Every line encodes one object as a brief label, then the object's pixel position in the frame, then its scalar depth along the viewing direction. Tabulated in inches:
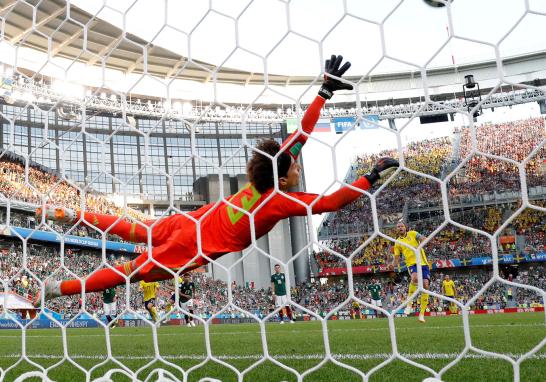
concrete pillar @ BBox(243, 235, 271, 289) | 1119.0
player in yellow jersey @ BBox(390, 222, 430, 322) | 241.4
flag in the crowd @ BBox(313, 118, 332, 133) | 958.4
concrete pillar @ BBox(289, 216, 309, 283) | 1156.1
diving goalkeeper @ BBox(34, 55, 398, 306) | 88.0
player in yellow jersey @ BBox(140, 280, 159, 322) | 367.6
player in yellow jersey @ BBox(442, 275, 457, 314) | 402.6
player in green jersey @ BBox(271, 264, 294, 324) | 396.1
